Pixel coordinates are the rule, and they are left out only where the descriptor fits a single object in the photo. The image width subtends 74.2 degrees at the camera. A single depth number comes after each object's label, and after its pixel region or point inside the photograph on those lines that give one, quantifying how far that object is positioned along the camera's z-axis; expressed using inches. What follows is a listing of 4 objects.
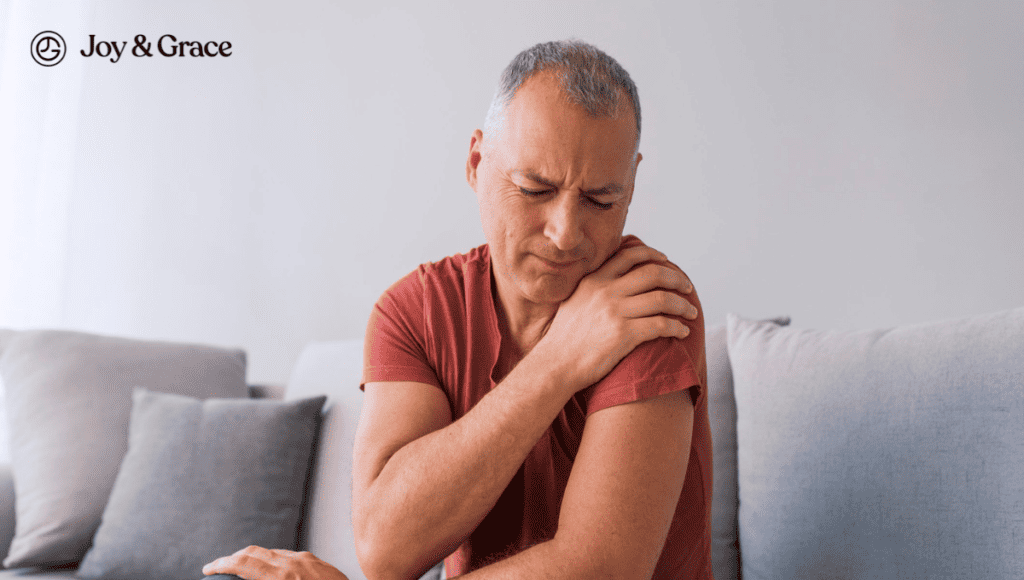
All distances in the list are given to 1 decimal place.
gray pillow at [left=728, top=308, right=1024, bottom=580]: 43.7
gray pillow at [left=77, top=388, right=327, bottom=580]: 68.1
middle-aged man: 33.6
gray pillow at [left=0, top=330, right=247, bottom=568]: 71.8
